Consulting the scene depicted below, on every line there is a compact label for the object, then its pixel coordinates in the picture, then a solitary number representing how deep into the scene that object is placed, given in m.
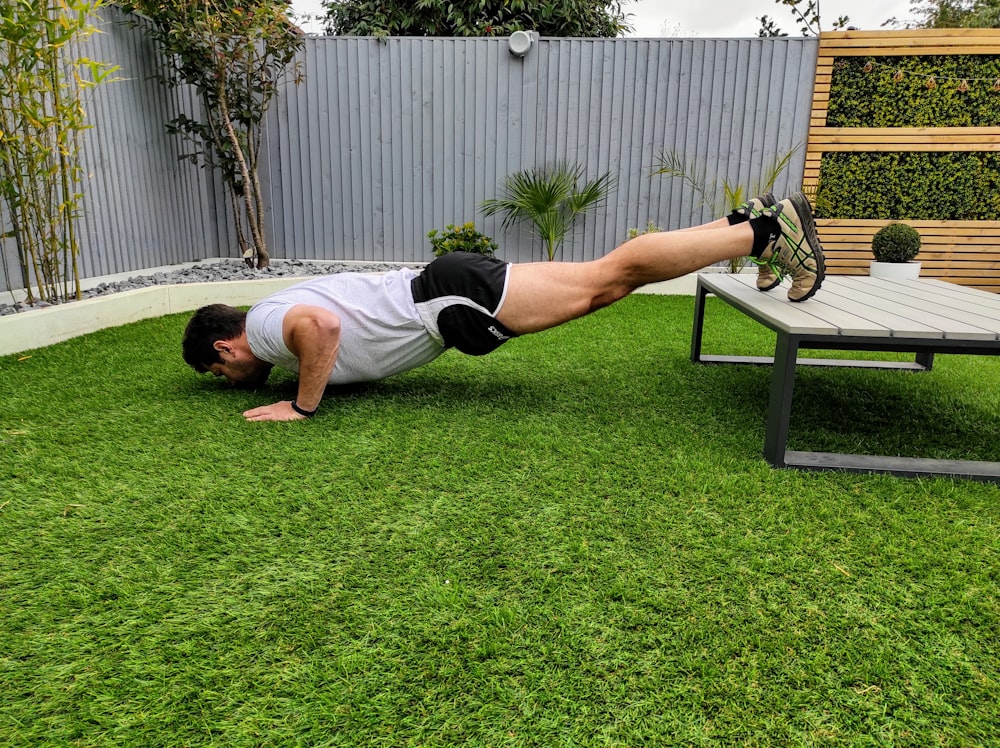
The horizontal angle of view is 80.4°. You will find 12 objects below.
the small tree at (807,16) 6.43
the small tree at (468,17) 8.09
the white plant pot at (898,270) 5.39
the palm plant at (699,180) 6.07
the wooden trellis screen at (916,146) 5.62
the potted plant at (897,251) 5.40
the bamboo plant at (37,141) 3.01
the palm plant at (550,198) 5.98
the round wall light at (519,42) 5.85
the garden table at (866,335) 1.79
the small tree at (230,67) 4.57
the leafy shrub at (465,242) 5.68
